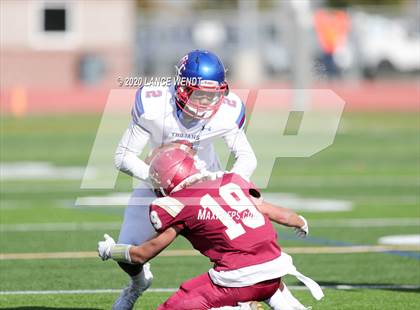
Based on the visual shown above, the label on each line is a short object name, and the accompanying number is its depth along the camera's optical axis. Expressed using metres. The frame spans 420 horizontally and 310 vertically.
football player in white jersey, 12.10
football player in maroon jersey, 10.52
